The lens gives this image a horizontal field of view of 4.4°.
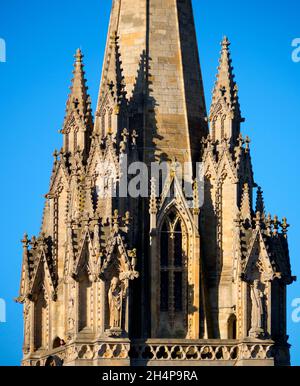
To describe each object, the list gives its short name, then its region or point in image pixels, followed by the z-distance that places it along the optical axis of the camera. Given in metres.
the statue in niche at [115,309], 114.75
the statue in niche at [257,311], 115.75
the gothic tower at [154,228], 115.44
